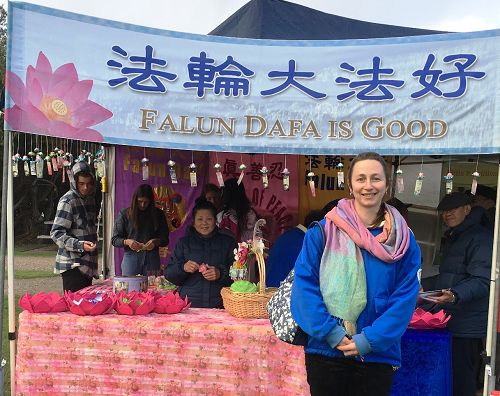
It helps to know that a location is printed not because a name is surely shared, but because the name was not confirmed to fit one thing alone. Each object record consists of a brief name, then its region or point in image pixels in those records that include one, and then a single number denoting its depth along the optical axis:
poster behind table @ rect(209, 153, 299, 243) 5.39
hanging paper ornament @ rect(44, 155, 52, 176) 3.38
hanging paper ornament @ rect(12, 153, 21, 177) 3.02
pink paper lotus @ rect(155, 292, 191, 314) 2.99
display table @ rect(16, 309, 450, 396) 2.74
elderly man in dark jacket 2.83
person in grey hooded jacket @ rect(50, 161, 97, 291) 4.07
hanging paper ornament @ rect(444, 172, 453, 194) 2.99
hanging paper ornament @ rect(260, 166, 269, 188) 3.38
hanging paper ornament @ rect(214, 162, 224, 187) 3.12
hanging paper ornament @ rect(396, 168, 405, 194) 3.00
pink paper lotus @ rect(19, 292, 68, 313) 2.88
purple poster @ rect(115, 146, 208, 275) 5.29
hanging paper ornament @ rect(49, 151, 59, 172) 3.39
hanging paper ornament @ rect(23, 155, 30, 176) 3.25
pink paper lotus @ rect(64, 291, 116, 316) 2.88
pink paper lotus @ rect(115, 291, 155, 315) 2.91
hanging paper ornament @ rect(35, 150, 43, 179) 3.13
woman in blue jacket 1.78
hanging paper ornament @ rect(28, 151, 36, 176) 3.23
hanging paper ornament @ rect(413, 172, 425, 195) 2.98
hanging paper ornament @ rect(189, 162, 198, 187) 3.37
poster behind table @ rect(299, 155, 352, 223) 5.39
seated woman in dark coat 3.22
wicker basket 2.90
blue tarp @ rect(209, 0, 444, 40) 4.28
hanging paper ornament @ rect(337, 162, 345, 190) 3.13
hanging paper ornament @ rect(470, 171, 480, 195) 2.91
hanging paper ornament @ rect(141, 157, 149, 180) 3.29
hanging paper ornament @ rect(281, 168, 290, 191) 3.15
